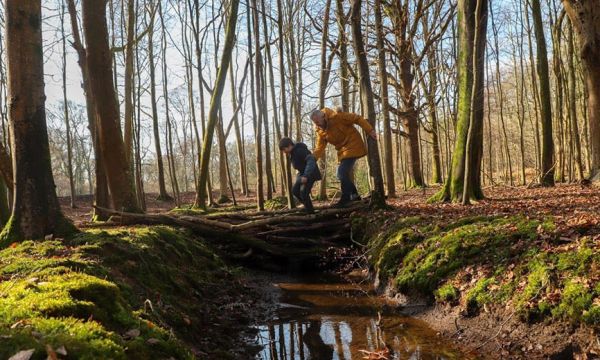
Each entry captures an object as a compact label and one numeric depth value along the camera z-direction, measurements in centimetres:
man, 868
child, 874
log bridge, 892
